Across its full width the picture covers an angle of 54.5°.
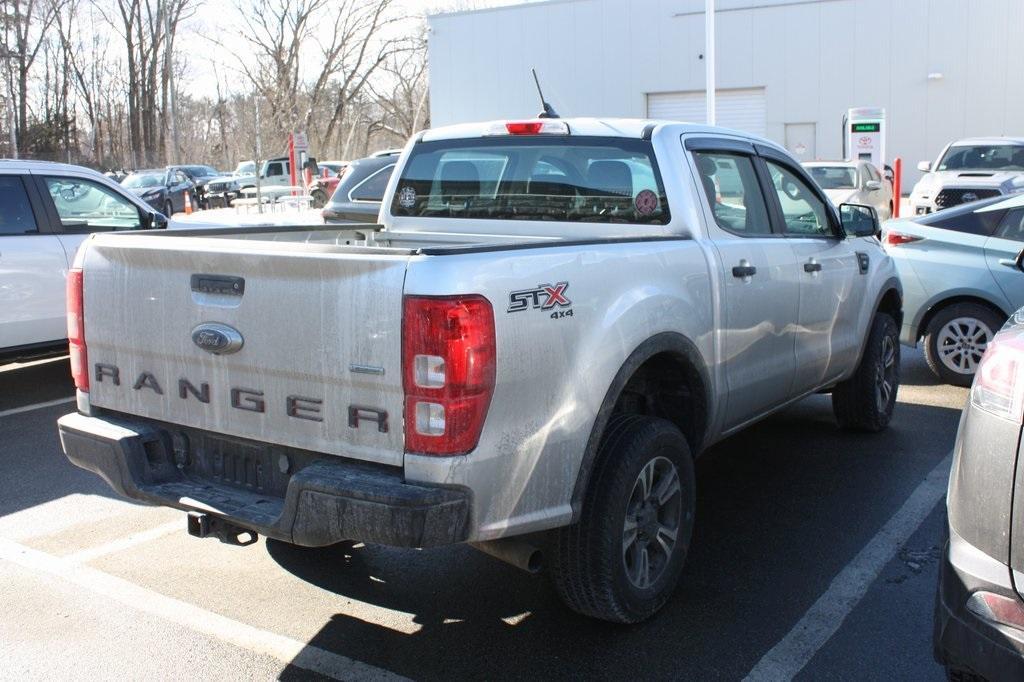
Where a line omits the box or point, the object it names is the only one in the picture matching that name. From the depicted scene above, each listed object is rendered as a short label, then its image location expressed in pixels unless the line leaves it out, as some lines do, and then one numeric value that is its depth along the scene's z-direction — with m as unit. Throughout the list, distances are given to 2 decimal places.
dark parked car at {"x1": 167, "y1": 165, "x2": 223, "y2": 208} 33.62
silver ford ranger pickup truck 3.07
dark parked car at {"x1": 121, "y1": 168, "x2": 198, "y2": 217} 28.27
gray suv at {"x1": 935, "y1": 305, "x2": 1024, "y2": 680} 2.60
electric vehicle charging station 23.42
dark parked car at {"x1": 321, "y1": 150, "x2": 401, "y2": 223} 10.78
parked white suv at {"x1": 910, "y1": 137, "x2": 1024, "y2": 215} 16.62
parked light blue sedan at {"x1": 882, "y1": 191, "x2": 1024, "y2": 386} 7.79
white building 31.83
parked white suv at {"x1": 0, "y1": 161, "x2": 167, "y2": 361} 7.61
